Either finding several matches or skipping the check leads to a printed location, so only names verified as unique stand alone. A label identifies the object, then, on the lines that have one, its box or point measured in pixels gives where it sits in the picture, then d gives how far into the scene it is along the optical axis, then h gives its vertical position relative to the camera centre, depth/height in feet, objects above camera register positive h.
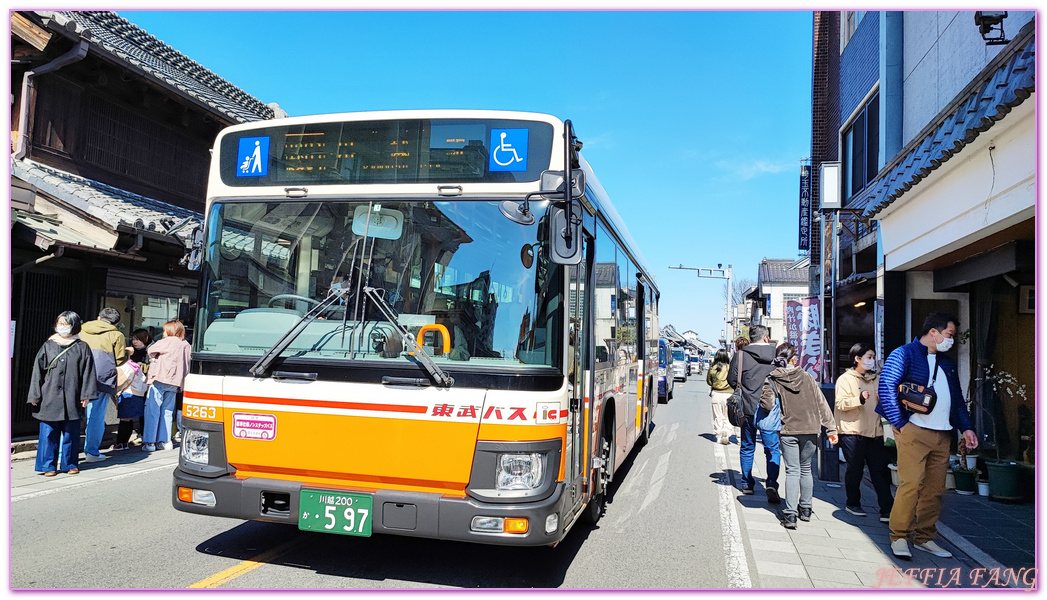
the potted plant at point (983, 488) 24.81 -4.57
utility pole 125.39 +12.44
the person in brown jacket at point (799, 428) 20.43 -2.20
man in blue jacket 17.17 -1.72
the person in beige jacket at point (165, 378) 30.63 -2.15
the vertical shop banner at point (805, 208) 62.59 +13.09
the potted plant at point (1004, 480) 23.82 -4.08
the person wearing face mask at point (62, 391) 24.47 -2.32
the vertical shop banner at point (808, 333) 40.88 +1.19
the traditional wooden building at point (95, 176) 32.32 +8.68
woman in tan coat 21.43 -2.28
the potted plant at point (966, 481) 25.34 -4.45
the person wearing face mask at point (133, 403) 30.40 -3.29
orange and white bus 13.23 +0.13
